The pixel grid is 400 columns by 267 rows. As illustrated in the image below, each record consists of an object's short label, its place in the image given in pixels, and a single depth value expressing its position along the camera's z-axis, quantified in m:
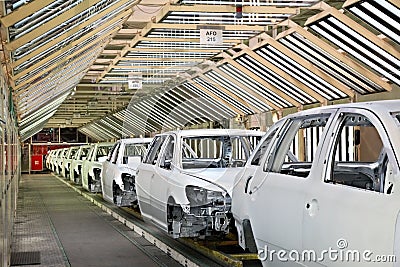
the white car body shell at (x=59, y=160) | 30.96
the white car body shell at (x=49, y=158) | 38.29
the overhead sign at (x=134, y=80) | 21.14
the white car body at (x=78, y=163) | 23.45
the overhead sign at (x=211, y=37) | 14.07
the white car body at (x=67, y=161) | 27.35
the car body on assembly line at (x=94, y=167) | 19.22
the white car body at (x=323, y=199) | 3.68
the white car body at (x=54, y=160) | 35.11
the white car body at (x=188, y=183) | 8.42
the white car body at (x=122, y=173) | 14.22
